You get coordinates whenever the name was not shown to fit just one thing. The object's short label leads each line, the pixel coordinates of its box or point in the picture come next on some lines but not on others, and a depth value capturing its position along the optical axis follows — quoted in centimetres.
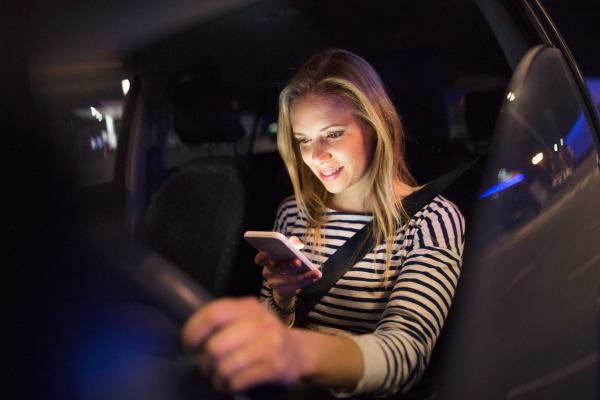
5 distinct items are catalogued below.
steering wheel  58
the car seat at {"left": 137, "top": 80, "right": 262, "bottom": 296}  130
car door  76
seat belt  106
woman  64
